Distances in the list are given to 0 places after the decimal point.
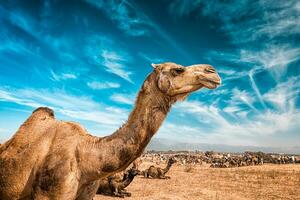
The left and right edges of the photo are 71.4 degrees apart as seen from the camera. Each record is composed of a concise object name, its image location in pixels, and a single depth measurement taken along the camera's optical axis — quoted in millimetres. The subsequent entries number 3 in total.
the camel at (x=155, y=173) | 16092
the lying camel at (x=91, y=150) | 2819
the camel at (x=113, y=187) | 9428
